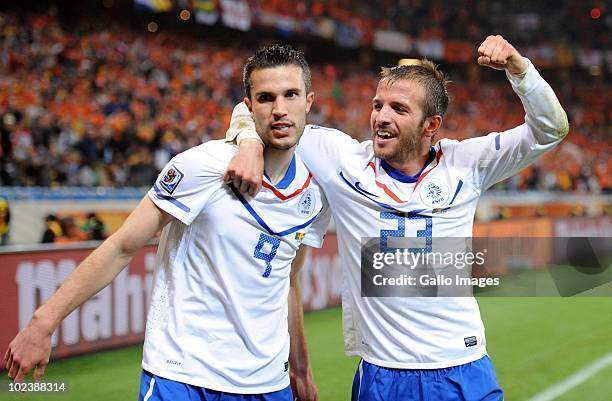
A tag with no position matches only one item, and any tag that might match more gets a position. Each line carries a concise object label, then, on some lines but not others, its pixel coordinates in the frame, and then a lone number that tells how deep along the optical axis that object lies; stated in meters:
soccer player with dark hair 5.16
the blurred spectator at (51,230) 16.61
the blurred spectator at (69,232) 17.83
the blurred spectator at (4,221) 17.78
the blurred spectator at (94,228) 18.73
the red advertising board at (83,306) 12.25
